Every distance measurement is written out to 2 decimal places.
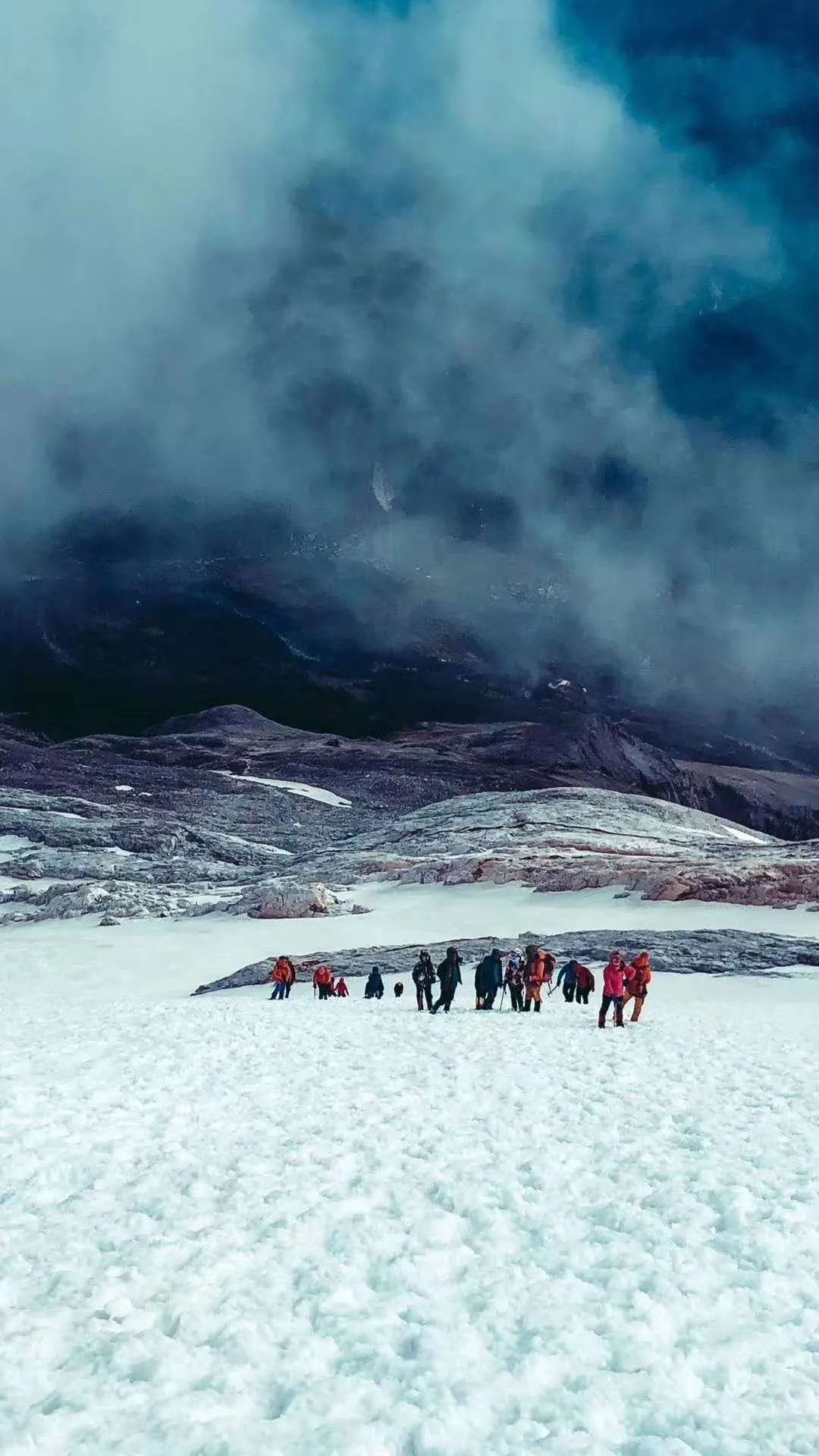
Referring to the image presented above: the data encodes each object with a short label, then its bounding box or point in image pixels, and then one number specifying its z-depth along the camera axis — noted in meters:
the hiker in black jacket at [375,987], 26.80
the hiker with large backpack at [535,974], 23.28
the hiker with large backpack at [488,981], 23.72
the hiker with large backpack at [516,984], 23.77
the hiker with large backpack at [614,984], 20.61
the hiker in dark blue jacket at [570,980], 26.11
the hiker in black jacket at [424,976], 24.08
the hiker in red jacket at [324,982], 27.52
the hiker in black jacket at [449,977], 22.83
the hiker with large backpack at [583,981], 26.02
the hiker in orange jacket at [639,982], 21.64
